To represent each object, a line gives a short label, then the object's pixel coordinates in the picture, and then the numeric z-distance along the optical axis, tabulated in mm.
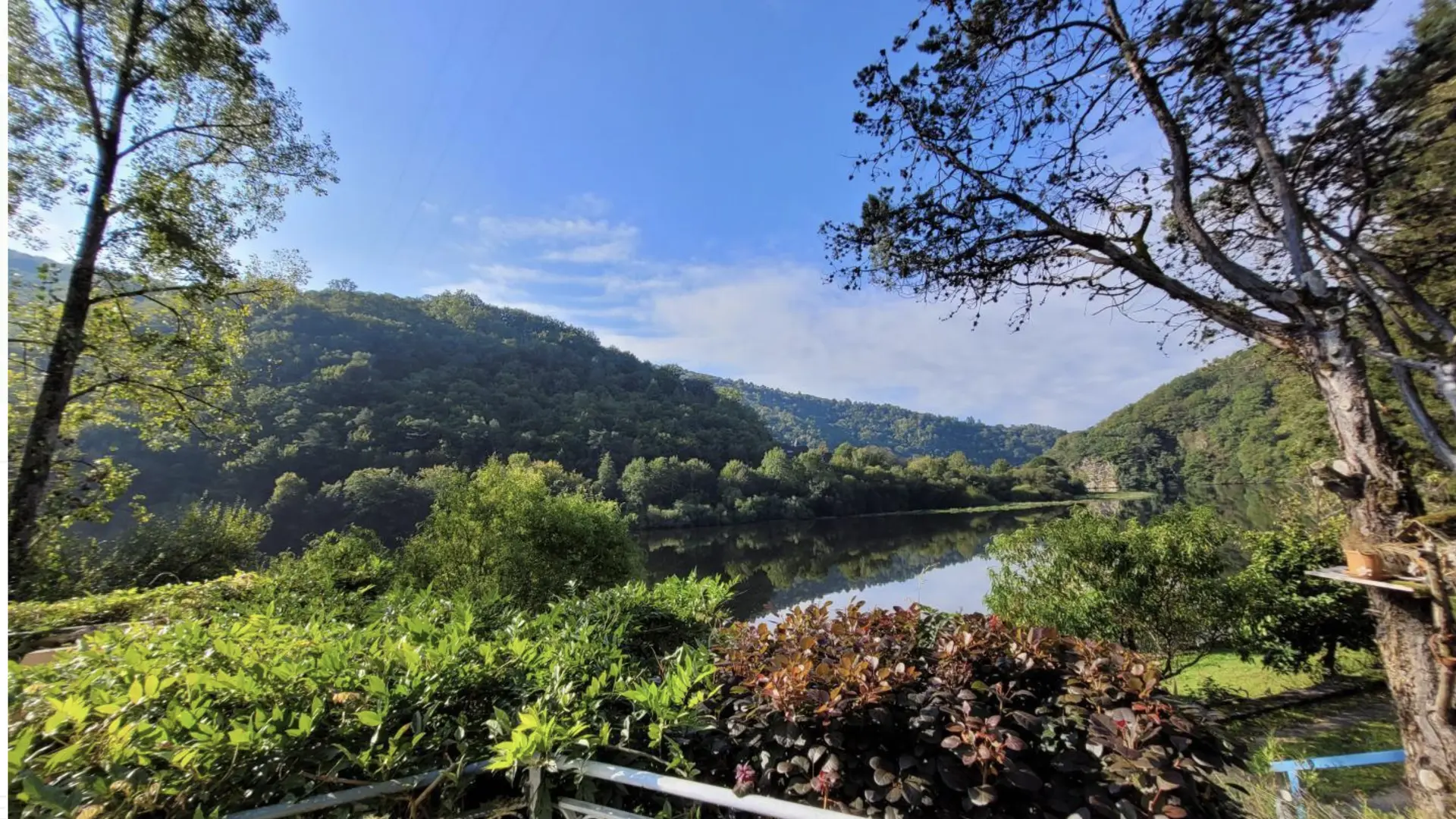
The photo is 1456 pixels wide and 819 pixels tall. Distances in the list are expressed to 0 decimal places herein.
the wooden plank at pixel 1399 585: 2697
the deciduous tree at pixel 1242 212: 2994
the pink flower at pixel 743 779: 1227
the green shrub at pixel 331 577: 2994
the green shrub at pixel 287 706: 1077
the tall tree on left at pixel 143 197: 4383
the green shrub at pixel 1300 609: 6590
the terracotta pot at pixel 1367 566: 2842
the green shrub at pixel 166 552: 8070
